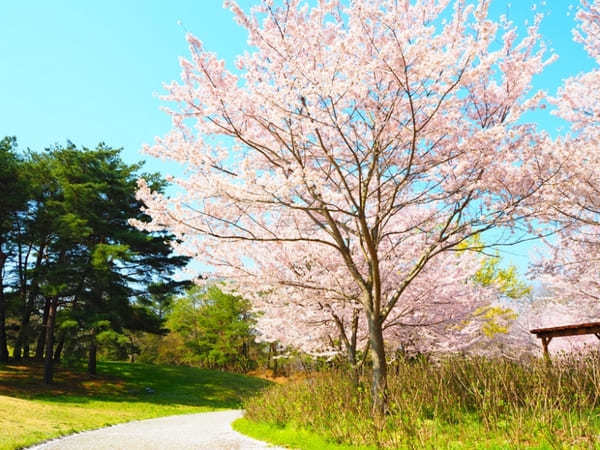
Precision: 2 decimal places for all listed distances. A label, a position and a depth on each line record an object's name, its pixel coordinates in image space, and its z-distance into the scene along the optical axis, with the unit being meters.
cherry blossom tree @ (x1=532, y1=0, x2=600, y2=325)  7.41
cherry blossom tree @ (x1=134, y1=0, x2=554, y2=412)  6.21
